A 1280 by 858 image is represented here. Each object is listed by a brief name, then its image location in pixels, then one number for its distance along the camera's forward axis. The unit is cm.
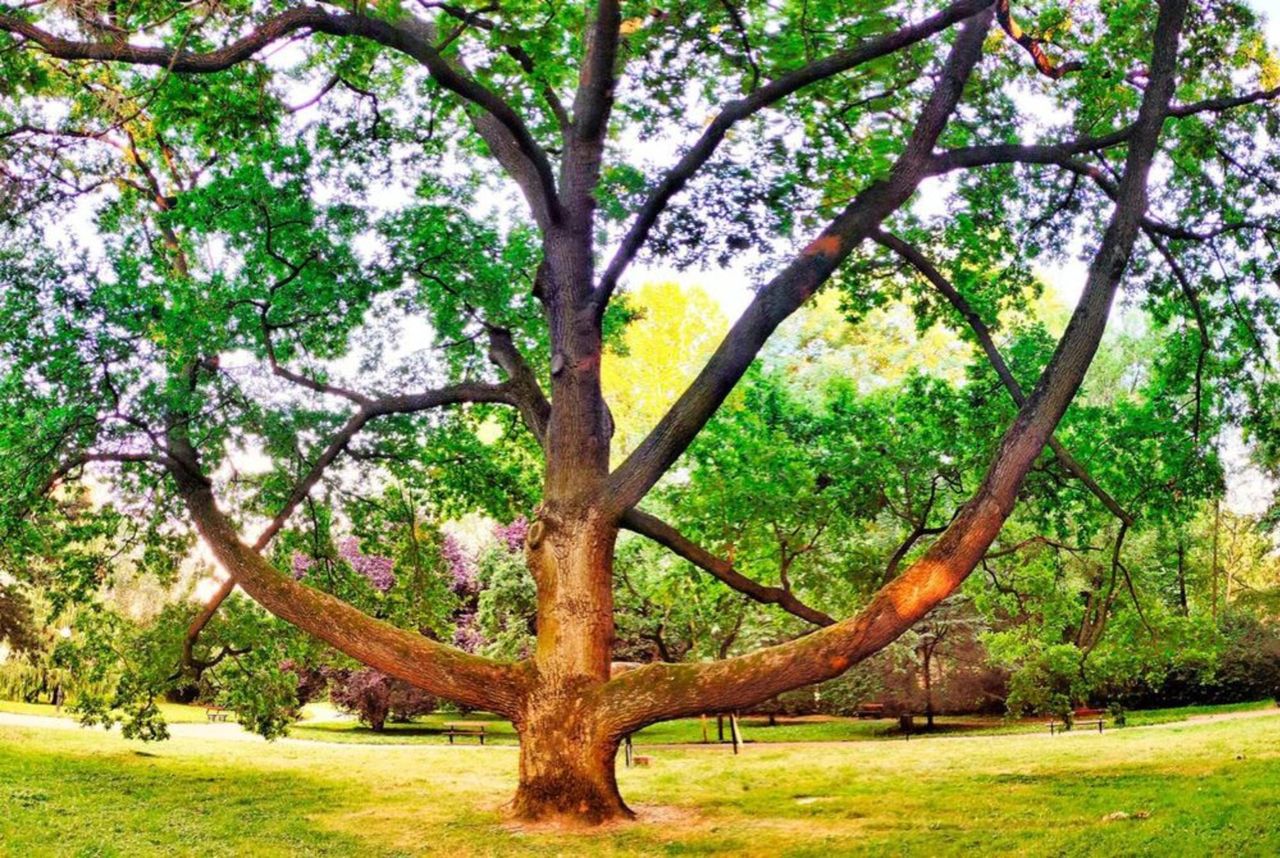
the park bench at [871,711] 2686
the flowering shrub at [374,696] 2419
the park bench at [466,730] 2323
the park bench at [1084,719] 2187
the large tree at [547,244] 837
